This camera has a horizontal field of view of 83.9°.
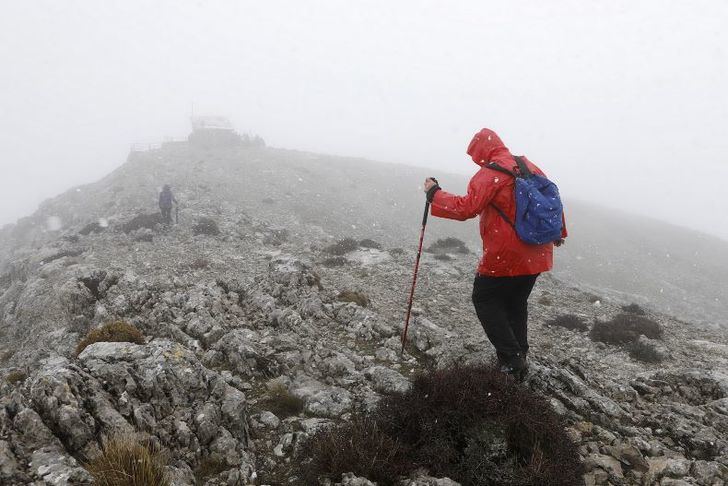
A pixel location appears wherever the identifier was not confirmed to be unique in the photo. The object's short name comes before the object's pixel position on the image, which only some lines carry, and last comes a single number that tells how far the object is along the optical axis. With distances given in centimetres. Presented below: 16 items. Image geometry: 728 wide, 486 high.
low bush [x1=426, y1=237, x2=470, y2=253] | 2369
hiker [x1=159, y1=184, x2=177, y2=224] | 2480
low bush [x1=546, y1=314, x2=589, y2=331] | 1220
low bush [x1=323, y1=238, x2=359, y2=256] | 2052
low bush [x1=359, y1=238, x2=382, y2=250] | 2151
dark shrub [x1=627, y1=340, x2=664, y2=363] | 988
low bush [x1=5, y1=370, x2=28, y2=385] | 748
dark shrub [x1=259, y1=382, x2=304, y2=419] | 630
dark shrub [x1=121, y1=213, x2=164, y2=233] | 2461
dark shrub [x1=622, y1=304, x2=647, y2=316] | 1519
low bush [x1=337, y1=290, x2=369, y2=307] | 1150
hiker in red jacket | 540
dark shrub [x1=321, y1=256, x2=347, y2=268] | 1791
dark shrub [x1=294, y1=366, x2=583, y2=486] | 433
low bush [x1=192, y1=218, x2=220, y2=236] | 2330
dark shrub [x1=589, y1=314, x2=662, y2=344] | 1113
